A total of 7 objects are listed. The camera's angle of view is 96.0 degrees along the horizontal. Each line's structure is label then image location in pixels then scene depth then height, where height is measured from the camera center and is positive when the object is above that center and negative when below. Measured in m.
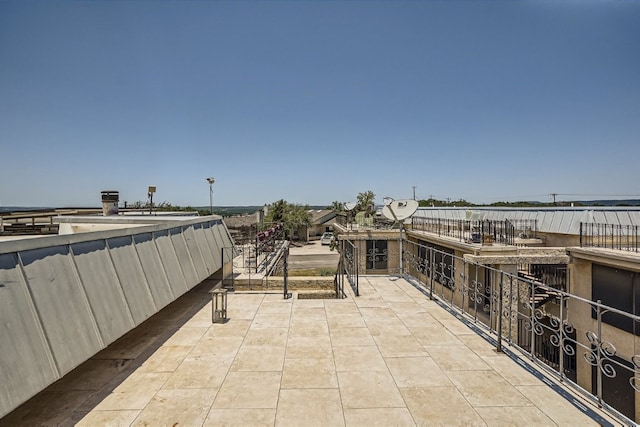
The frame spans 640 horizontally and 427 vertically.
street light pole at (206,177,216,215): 17.78 +2.04
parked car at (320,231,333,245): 45.76 -4.29
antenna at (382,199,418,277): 12.14 +0.16
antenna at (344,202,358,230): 24.08 +0.35
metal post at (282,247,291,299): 7.32 -1.80
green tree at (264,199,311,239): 45.88 -0.49
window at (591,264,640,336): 10.10 -3.02
